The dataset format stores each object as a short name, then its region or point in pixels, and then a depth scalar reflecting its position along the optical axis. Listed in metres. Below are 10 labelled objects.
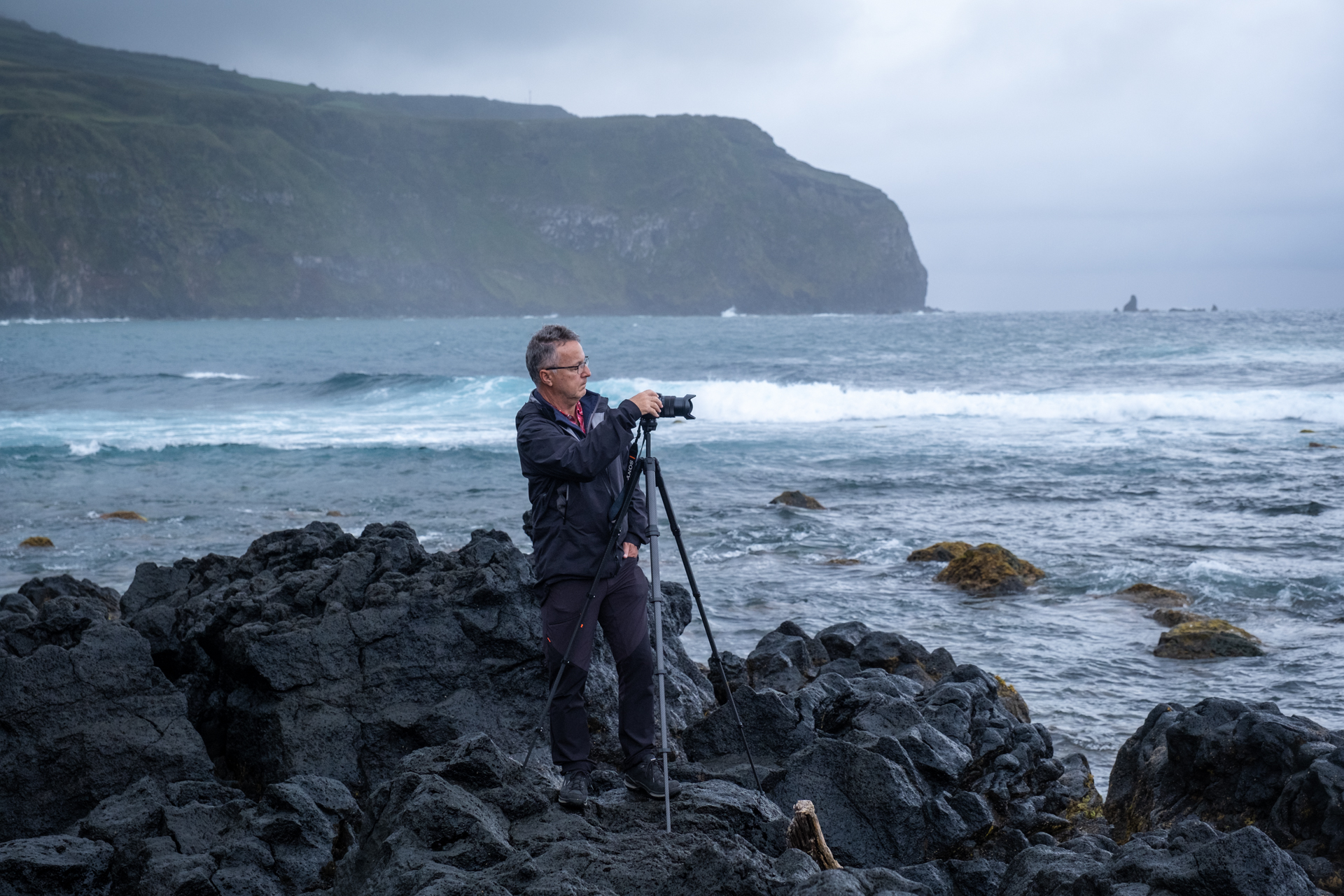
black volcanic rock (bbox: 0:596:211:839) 4.60
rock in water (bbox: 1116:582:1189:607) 9.67
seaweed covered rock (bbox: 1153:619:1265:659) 8.05
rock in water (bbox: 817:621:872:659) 7.58
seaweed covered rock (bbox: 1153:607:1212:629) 8.95
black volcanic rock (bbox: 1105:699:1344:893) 4.32
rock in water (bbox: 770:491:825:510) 15.15
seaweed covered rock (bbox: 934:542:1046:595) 10.28
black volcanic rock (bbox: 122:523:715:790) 5.00
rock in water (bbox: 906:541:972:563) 11.52
